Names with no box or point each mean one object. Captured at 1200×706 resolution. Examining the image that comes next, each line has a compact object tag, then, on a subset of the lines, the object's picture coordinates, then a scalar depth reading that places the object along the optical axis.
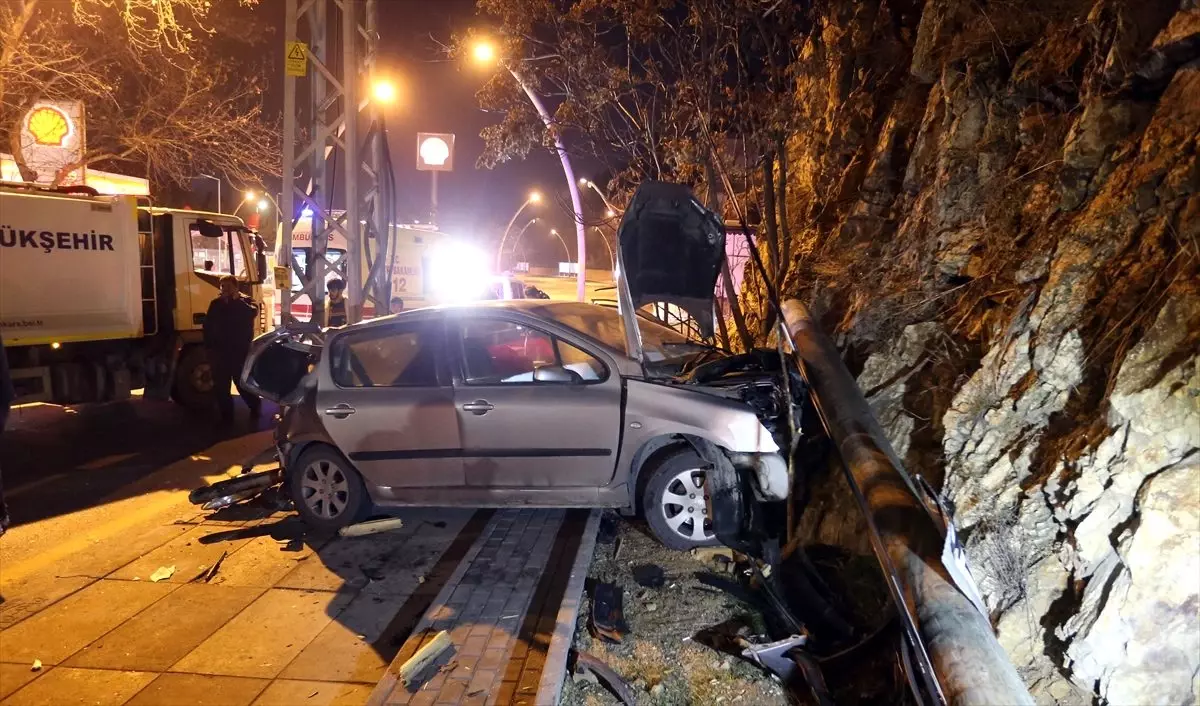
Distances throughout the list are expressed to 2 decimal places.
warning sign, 8.51
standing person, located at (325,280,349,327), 11.19
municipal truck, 8.88
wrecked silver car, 4.93
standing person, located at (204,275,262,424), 9.44
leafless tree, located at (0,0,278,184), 14.12
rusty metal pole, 2.54
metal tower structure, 8.80
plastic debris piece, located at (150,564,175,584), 4.91
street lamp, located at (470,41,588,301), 10.41
